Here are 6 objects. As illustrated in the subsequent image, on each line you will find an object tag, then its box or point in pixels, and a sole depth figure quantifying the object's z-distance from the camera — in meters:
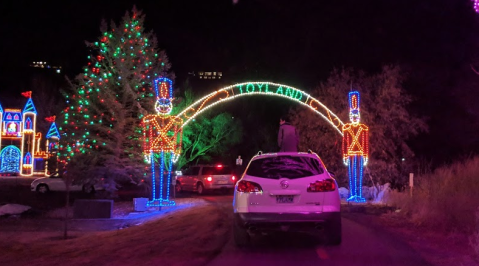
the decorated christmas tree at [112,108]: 22.56
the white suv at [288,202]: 9.14
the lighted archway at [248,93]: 20.38
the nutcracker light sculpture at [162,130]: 19.05
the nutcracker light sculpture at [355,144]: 21.06
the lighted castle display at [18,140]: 51.00
